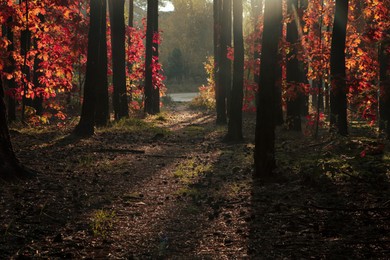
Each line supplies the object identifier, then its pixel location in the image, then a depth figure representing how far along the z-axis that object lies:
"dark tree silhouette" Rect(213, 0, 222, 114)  29.92
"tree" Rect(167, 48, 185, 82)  74.62
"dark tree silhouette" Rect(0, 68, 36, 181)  8.01
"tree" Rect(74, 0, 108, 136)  15.46
